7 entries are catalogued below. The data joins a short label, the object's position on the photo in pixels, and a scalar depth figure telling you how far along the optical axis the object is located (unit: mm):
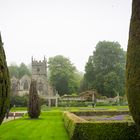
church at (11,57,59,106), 83125
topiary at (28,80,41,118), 35156
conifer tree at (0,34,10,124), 8250
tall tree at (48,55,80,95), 88431
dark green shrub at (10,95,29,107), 68438
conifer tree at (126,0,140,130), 9211
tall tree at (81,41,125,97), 73250
